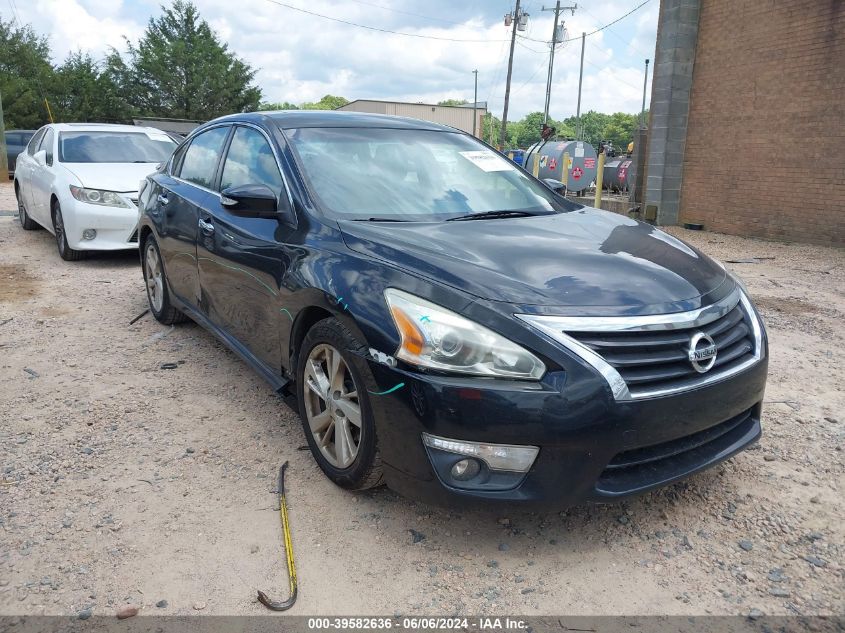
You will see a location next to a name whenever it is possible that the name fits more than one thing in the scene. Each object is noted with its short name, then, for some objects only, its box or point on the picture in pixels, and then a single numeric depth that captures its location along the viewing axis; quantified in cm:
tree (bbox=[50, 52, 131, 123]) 3728
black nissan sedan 231
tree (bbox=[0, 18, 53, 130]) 3422
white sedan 757
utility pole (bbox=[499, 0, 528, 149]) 3647
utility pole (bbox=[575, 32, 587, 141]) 4290
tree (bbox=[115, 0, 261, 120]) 4231
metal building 6462
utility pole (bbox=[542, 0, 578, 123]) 4030
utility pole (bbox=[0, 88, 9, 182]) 2109
